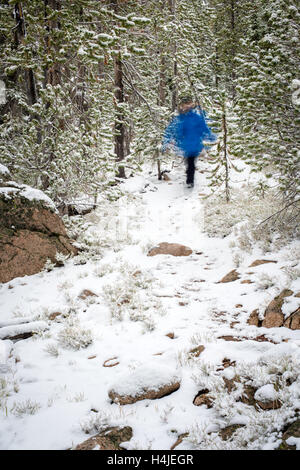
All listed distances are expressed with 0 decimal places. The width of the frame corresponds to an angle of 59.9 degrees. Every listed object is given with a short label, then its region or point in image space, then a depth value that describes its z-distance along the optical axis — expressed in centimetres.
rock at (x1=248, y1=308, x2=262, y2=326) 396
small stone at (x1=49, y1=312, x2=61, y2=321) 470
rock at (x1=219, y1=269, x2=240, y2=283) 565
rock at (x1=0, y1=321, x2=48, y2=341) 416
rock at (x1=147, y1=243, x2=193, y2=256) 762
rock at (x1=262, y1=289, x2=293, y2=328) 374
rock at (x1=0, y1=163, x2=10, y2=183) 651
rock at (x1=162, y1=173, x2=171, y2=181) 1592
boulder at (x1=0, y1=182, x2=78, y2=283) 620
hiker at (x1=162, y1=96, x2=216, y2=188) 988
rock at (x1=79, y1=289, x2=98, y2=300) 537
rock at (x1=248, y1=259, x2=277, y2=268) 573
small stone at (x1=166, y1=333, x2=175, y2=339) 404
